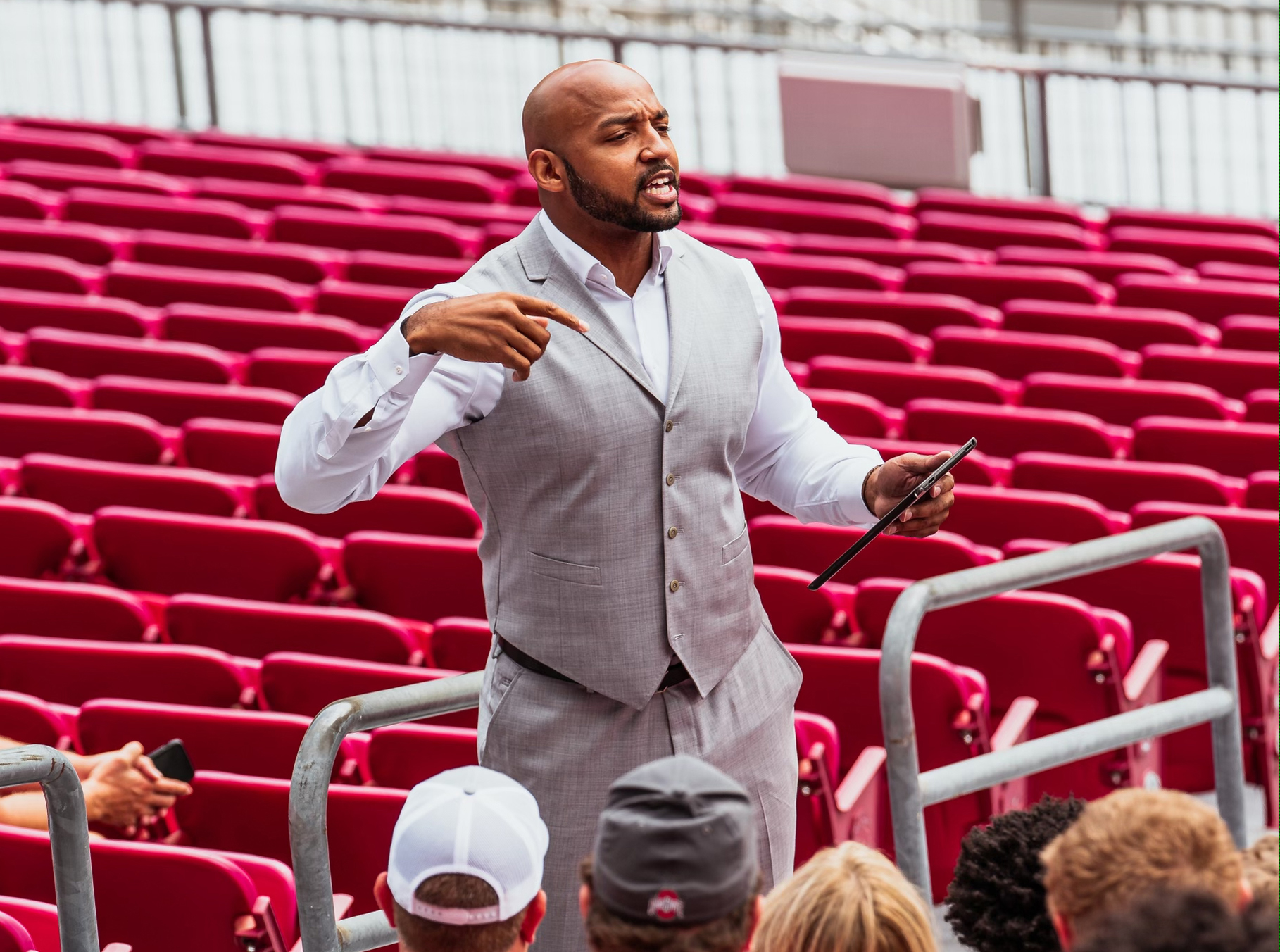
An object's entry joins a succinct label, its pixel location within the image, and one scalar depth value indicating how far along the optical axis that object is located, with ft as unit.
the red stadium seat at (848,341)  39.32
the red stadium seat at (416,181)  52.54
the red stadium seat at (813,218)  49.88
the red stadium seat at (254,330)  38.45
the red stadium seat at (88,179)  50.26
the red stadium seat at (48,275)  41.98
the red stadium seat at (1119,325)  40.47
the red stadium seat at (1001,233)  48.57
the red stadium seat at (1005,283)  43.32
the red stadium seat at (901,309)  41.81
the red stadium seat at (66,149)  53.83
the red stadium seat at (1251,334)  39.81
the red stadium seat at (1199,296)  42.11
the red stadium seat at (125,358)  36.94
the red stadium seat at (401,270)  43.29
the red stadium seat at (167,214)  47.09
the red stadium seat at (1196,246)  46.70
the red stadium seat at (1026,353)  38.37
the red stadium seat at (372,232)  45.91
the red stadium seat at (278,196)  50.08
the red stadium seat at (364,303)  40.81
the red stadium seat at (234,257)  44.19
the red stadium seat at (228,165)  53.78
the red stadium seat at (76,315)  39.50
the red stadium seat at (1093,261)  45.55
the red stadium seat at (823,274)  44.42
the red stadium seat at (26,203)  47.42
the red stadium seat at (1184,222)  49.98
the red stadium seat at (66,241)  44.47
